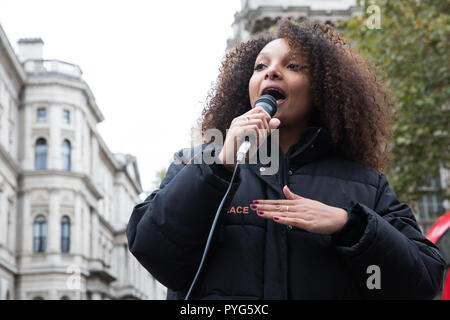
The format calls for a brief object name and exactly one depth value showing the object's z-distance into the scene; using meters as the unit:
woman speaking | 1.97
